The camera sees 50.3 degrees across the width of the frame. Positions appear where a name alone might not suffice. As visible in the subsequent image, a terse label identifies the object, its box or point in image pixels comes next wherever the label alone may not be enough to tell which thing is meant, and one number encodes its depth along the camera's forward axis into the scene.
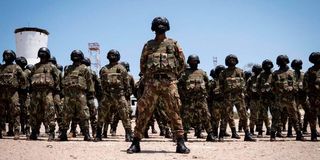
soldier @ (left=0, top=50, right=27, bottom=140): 10.45
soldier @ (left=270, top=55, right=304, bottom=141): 9.95
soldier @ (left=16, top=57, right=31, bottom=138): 11.88
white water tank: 37.94
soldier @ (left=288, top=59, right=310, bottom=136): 11.72
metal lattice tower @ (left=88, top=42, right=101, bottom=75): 56.80
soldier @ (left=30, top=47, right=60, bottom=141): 9.96
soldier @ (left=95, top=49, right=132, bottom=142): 10.04
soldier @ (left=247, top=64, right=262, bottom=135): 13.50
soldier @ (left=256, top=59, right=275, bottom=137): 12.20
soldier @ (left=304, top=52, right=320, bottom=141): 9.70
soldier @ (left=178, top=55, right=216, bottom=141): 10.11
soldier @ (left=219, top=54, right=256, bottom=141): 10.12
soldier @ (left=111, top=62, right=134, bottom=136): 12.64
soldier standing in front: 6.67
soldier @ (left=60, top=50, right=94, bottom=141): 9.80
